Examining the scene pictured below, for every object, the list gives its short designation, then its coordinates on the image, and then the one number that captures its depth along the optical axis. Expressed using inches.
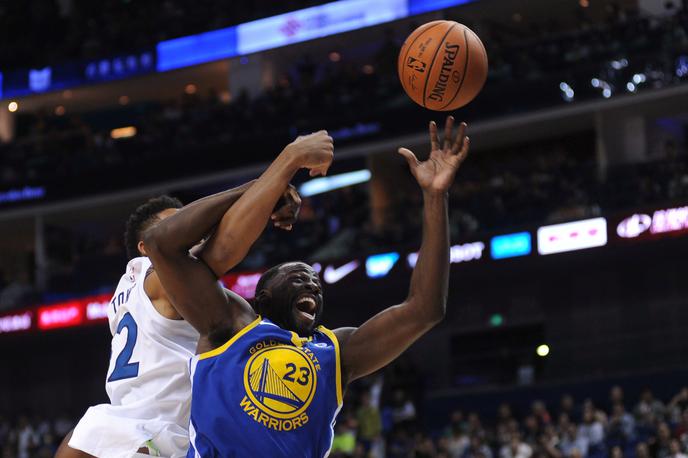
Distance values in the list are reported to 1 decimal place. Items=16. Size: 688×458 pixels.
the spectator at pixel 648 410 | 695.7
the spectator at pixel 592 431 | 683.4
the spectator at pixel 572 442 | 674.2
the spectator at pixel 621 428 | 682.8
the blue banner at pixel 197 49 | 1232.8
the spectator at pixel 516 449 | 687.7
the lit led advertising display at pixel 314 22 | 1146.7
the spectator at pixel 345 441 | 790.3
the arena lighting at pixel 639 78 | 921.4
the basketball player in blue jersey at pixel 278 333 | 158.9
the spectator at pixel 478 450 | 705.6
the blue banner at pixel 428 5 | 1085.1
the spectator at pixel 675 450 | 593.3
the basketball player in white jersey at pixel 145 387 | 192.4
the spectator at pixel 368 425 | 823.1
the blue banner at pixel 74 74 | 1291.8
